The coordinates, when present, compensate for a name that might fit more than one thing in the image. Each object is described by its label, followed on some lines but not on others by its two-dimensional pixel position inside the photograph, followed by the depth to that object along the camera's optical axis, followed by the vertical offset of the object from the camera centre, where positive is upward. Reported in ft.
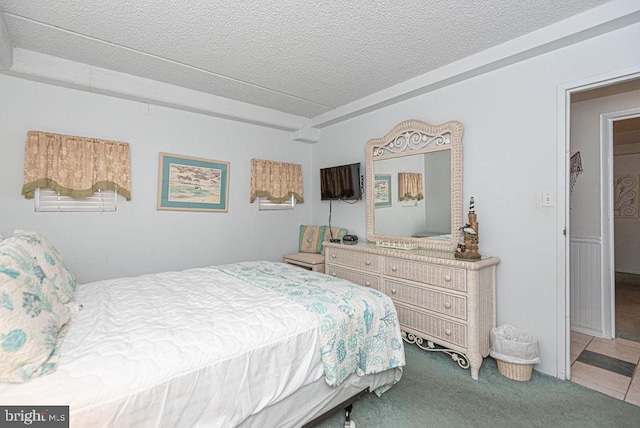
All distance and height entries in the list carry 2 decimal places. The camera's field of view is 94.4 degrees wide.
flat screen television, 12.18 +1.51
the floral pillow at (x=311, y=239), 13.56 -1.01
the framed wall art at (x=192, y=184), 10.68 +1.24
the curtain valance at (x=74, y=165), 8.41 +1.53
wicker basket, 7.11 -3.68
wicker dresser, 7.39 -2.17
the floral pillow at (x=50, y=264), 5.03 -0.92
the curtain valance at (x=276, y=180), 12.88 +1.67
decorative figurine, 7.81 -0.63
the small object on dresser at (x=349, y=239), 11.81 -0.86
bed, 3.38 -1.89
